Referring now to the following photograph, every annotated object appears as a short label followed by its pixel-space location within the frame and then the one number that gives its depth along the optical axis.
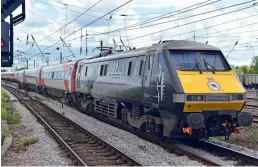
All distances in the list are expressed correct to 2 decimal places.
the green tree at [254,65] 95.38
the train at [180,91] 10.53
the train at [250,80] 62.00
